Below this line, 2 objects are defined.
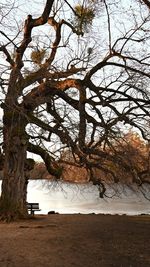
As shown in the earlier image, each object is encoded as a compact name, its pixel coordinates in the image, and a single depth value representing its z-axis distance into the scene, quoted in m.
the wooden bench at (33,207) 14.87
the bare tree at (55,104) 9.66
